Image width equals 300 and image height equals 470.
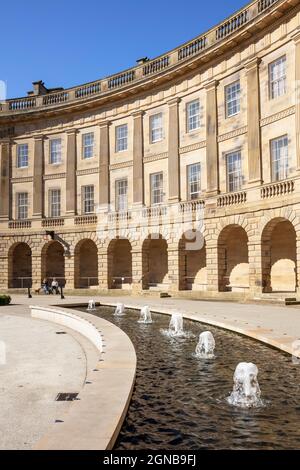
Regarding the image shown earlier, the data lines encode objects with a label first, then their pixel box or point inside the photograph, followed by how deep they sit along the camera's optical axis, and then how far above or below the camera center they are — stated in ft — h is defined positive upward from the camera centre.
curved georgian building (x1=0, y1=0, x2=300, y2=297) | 75.61 +19.83
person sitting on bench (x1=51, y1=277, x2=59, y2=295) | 107.21 -6.65
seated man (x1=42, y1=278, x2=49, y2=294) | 107.34 -6.46
